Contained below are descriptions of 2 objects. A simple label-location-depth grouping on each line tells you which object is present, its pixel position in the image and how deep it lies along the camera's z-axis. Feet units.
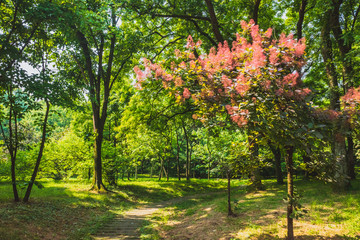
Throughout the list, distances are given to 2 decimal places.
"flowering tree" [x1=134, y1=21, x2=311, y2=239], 13.25
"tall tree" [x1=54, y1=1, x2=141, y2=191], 40.86
